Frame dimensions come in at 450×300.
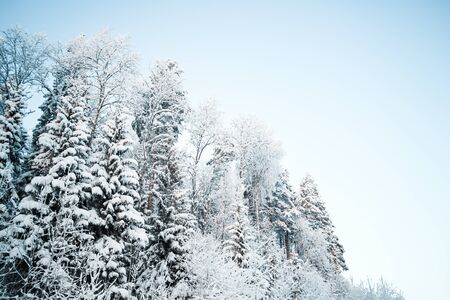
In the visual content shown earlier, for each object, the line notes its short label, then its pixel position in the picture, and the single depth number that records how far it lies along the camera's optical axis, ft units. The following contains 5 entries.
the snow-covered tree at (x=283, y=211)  109.91
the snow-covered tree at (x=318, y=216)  131.64
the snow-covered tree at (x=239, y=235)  64.80
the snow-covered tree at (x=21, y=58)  70.33
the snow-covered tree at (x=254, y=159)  97.91
